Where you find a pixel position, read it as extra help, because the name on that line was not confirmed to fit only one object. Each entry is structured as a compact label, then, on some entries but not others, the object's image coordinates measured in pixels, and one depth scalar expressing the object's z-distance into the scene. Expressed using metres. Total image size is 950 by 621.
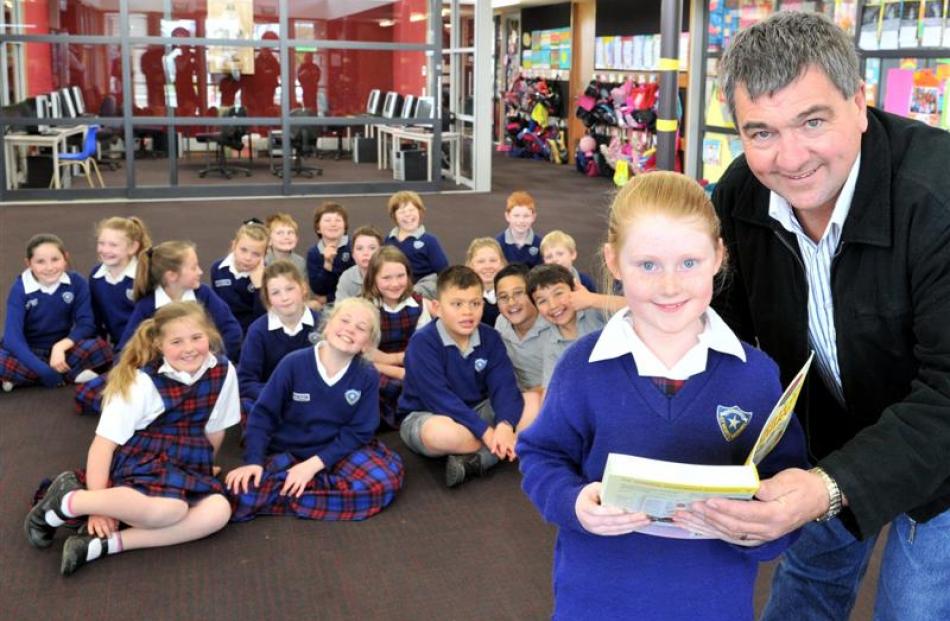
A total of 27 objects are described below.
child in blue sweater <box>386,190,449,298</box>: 5.71
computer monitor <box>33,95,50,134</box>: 10.48
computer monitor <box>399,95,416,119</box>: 11.74
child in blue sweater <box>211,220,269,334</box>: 4.97
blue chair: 10.62
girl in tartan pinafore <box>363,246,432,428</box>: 4.32
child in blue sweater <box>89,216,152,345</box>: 4.67
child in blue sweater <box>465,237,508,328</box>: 4.86
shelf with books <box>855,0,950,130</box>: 7.02
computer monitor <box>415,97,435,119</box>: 11.70
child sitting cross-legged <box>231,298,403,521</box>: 3.29
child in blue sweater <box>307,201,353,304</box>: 5.71
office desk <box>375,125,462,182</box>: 11.91
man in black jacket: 1.38
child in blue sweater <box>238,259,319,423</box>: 4.09
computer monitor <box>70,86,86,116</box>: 10.73
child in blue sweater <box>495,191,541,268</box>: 5.65
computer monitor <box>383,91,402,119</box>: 11.72
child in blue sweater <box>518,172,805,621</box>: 1.48
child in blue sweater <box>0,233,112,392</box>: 4.54
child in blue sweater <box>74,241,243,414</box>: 4.39
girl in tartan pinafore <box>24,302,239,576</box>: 2.96
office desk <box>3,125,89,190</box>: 10.48
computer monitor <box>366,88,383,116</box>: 11.70
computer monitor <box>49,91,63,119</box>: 10.57
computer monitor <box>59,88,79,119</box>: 10.66
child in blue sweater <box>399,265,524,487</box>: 3.66
